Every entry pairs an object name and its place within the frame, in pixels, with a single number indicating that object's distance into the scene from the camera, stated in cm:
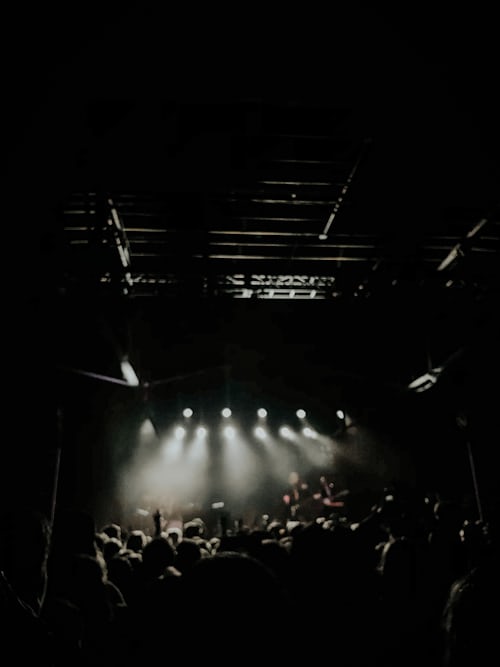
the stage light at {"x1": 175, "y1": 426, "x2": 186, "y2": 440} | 1602
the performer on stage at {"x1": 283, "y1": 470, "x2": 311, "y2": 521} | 1472
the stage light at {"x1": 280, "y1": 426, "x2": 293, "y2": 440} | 1705
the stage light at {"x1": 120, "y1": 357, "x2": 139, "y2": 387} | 887
